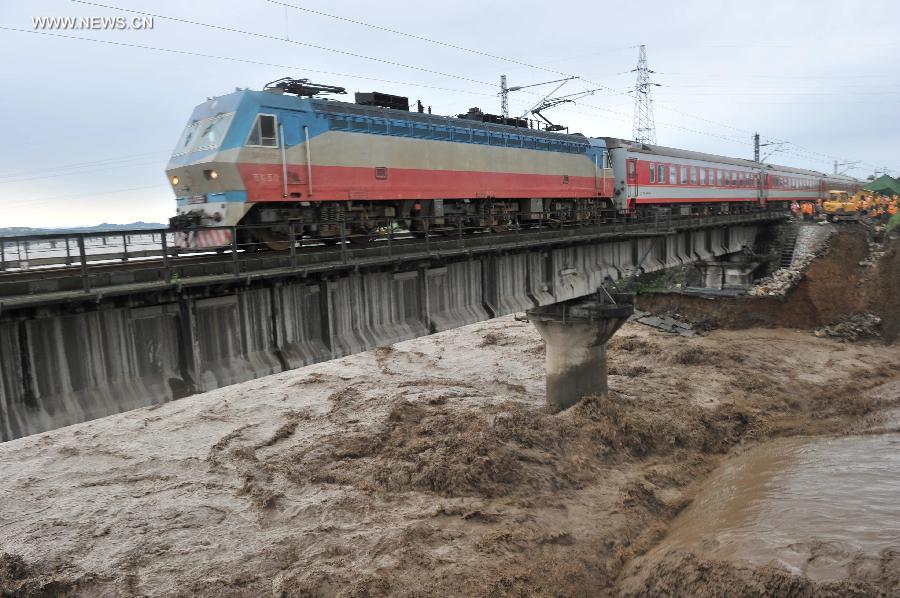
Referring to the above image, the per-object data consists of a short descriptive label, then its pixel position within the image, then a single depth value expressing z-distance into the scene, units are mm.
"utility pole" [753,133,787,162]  65825
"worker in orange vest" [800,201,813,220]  41116
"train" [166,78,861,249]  13469
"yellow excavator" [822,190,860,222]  38844
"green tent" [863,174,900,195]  67500
